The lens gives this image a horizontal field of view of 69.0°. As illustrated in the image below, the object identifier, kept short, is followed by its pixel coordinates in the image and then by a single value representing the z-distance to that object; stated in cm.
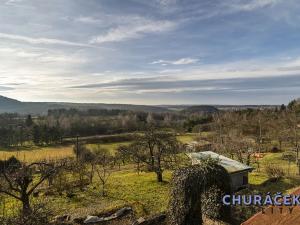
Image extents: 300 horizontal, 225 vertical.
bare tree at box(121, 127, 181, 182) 1861
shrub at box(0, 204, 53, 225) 716
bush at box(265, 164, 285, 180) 1805
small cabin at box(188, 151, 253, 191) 1513
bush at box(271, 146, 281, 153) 3039
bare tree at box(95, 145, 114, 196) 1924
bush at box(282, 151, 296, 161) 2472
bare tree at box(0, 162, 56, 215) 1076
